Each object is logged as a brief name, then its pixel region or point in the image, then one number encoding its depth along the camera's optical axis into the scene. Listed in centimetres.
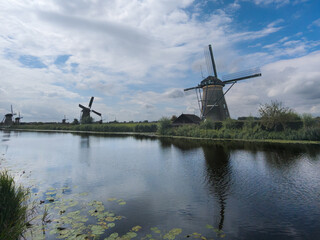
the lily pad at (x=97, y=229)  536
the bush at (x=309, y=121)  2803
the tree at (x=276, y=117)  2978
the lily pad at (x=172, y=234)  523
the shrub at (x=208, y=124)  3629
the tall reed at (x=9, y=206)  499
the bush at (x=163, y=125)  4494
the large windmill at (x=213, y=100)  3809
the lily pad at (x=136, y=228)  558
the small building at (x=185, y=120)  4556
